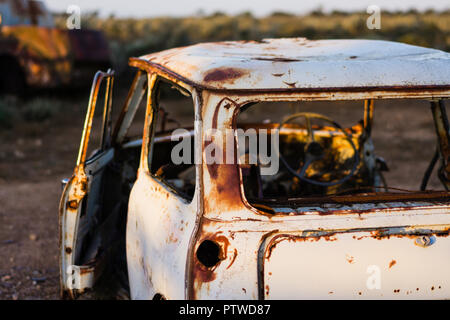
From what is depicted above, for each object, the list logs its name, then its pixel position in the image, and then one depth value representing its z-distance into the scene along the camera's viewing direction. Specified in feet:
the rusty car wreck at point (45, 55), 74.08
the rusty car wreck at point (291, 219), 13.57
